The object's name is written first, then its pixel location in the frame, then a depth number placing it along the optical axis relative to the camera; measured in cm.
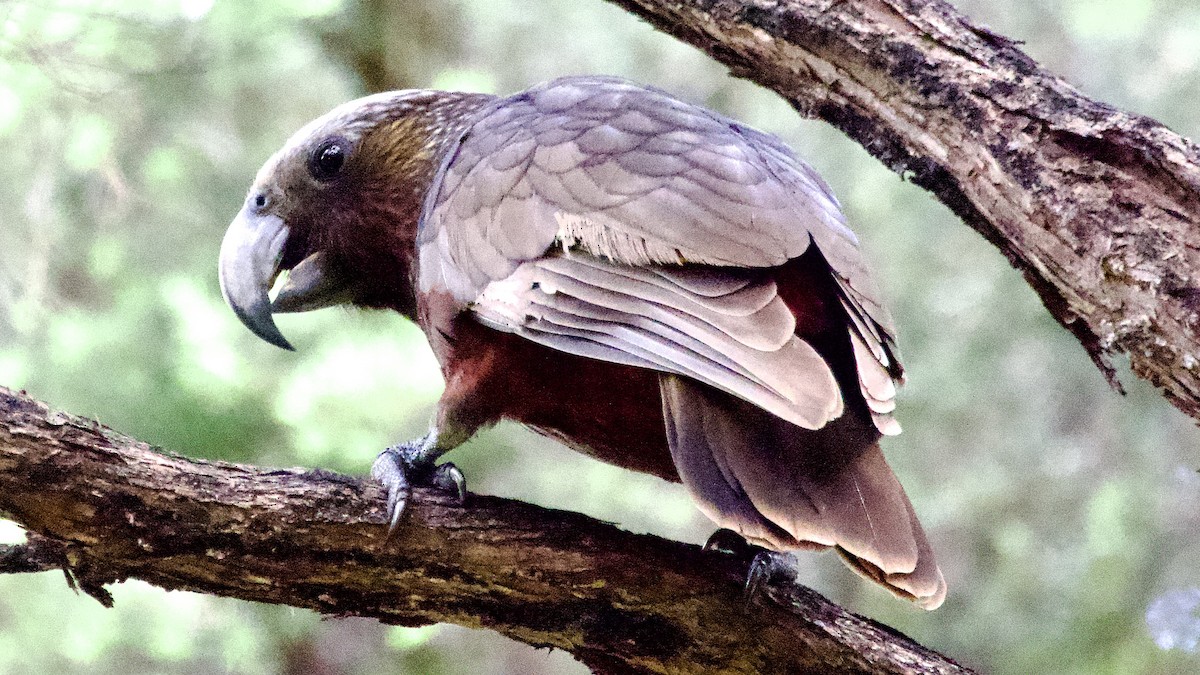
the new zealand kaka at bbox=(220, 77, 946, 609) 823
